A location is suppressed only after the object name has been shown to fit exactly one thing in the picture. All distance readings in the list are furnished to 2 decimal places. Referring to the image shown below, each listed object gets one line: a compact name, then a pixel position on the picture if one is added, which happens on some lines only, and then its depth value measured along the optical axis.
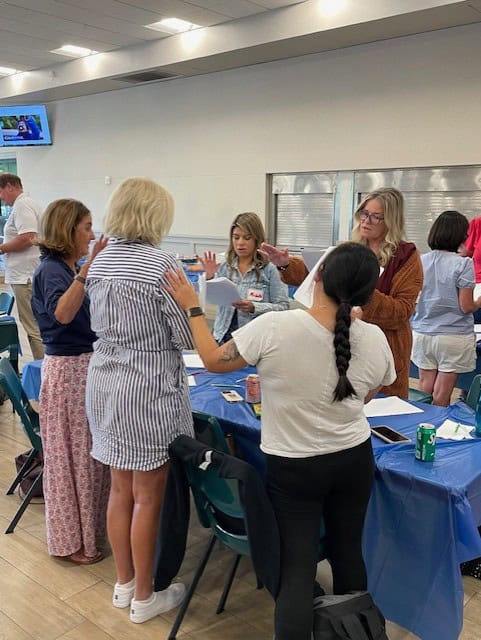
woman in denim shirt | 3.05
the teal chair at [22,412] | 2.45
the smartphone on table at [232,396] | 2.37
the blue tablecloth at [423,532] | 1.63
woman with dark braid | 1.46
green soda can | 1.76
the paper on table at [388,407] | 2.18
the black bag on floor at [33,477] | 2.91
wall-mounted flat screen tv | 9.45
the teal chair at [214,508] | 1.71
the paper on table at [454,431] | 1.94
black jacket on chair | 1.54
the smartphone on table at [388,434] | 1.91
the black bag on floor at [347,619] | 1.58
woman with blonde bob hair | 1.76
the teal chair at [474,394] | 2.31
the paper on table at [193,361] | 2.86
